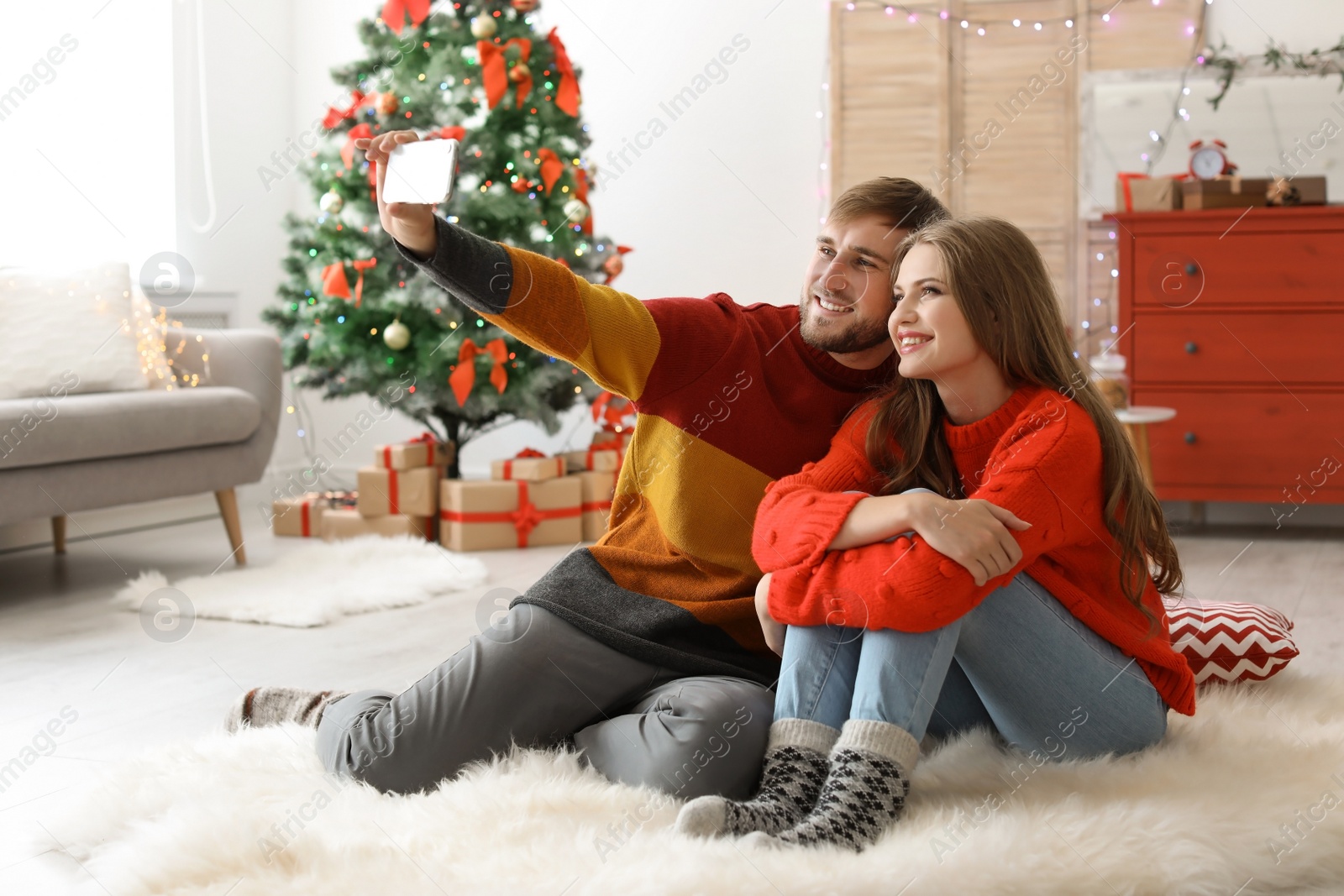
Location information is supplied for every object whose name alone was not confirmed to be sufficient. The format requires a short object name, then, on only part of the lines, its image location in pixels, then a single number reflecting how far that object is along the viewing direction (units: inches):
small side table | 130.0
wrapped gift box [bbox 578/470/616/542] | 142.1
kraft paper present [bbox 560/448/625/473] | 142.4
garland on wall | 144.6
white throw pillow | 115.6
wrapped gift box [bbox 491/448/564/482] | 135.5
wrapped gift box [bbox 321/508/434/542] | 135.6
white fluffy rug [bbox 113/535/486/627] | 102.3
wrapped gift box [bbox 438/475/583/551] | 133.3
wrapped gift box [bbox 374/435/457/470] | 135.6
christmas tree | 132.8
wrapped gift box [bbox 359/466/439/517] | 135.9
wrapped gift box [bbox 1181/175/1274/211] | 135.6
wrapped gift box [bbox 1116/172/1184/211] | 138.5
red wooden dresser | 134.0
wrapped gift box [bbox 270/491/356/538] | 143.6
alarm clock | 142.5
